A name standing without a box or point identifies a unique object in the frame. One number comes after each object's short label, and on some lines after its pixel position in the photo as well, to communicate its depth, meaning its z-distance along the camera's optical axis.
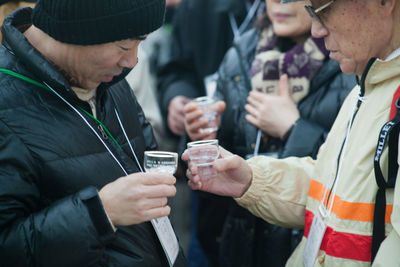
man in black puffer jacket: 1.87
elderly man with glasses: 2.01
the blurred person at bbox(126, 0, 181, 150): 4.30
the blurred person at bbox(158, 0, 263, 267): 4.42
